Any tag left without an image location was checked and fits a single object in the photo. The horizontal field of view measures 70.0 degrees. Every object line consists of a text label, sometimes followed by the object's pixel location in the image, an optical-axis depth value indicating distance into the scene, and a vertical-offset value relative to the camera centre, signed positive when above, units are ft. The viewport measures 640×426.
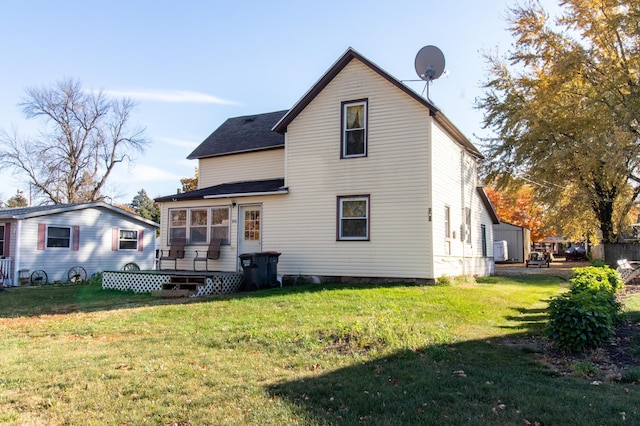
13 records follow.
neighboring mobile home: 64.18 +1.42
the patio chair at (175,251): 54.44 -0.22
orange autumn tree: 133.05 +11.20
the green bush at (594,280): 28.43 -2.14
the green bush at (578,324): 19.60 -3.18
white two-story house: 45.11 +5.87
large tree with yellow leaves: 60.70 +21.19
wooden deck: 44.16 -3.37
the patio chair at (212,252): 52.54 -0.31
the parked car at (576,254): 129.29 -0.97
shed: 126.82 +3.72
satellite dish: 52.54 +21.57
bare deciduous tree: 128.06 +25.97
